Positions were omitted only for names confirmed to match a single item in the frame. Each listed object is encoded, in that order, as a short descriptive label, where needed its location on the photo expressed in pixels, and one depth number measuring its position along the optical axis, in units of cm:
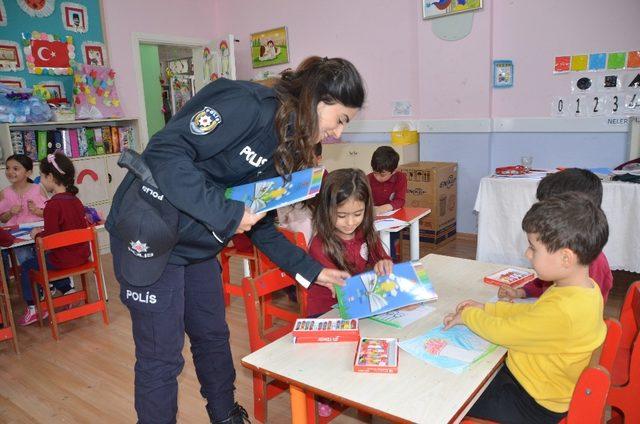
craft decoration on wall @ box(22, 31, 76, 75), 458
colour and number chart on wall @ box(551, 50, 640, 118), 377
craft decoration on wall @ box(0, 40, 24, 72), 443
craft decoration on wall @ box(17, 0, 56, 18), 454
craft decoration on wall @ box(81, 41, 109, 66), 495
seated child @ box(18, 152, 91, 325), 305
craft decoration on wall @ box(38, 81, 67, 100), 470
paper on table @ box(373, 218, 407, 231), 271
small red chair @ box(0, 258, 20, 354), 276
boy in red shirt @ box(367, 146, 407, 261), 353
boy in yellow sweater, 116
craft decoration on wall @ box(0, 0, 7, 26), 439
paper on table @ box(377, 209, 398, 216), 307
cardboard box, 443
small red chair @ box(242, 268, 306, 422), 164
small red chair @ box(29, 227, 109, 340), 284
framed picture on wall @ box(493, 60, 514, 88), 427
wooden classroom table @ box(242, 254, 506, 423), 102
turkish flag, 461
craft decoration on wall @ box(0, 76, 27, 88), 444
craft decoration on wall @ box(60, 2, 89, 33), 479
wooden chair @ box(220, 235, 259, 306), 312
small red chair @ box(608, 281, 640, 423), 134
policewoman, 115
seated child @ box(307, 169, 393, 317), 195
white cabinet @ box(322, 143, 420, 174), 489
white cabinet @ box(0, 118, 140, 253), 471
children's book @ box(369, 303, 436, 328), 143
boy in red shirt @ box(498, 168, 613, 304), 163
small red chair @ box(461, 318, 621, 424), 96
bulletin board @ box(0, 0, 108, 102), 447
